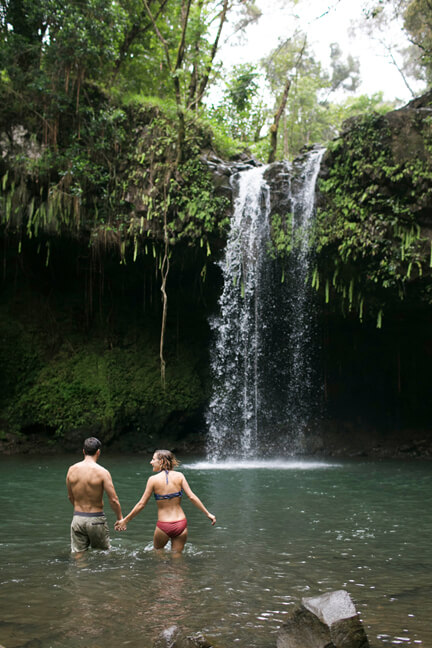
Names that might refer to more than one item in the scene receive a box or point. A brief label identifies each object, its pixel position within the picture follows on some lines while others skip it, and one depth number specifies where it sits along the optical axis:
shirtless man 5.41
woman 5.47
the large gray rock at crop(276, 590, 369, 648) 3.22
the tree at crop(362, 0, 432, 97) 16.23
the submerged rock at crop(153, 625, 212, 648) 3.16
